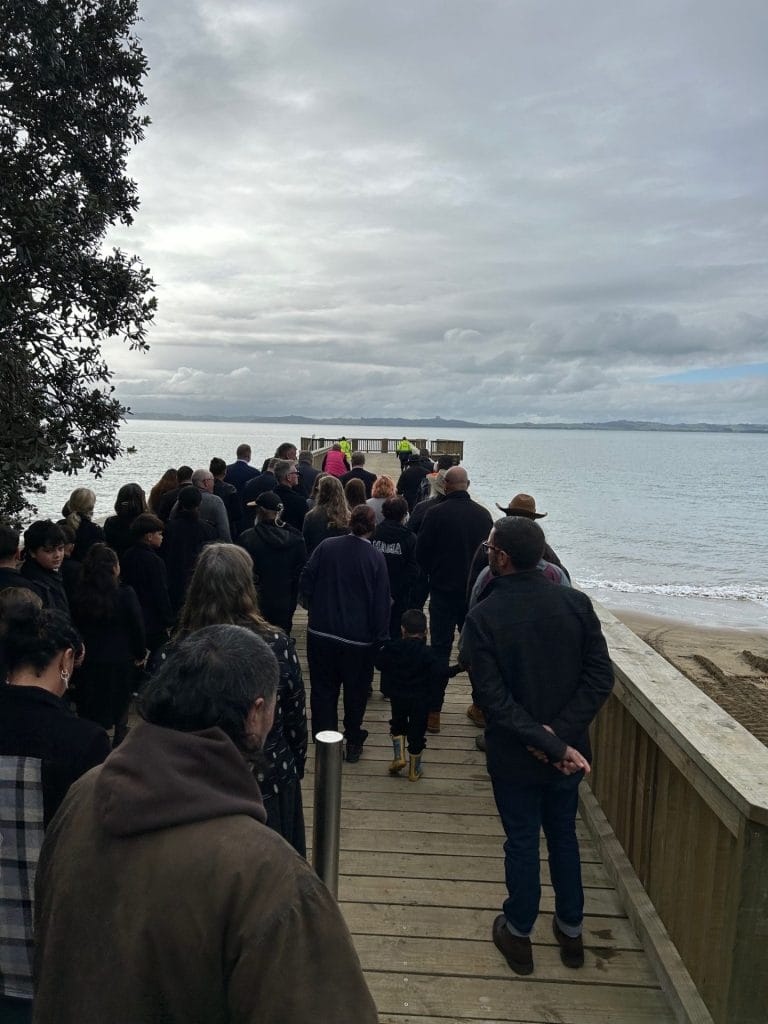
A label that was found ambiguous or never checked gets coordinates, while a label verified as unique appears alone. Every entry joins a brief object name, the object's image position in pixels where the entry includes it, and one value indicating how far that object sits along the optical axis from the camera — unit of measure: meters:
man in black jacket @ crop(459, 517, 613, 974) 2.93
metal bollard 2.33
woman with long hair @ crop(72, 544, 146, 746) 4.38
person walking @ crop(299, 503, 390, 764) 4.71
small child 4.60
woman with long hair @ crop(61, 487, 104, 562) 5.57
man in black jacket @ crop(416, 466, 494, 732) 5.71
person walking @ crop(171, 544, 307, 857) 2.83
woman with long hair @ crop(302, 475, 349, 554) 6.15
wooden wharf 2.33
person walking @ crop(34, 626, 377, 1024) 1.09
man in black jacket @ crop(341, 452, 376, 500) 8.45
